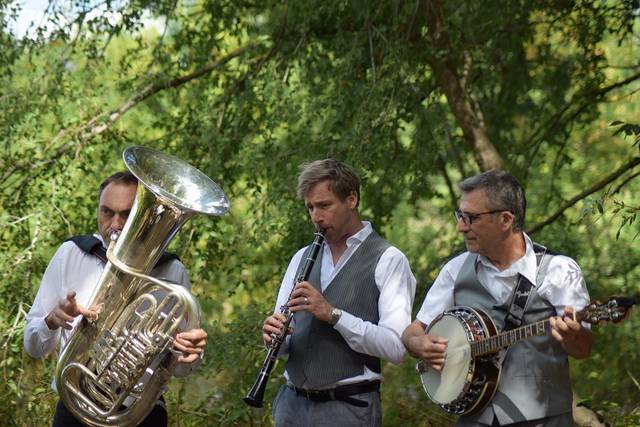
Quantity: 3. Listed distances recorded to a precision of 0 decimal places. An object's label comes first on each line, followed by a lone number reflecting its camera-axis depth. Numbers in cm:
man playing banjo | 729
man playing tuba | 785
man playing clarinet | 777
